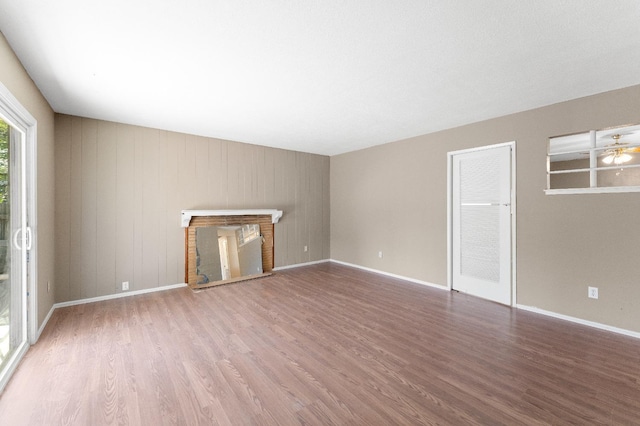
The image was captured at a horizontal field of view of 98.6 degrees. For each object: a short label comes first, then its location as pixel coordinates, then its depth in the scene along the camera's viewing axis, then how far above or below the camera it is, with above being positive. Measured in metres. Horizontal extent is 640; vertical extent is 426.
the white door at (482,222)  3.55 -0.15
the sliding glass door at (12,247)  2.09 -0.28
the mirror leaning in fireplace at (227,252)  4.40 -0.68
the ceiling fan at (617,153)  2.76 +0.59
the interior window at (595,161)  2.73 +0.53
